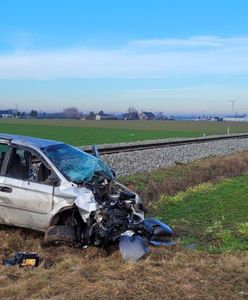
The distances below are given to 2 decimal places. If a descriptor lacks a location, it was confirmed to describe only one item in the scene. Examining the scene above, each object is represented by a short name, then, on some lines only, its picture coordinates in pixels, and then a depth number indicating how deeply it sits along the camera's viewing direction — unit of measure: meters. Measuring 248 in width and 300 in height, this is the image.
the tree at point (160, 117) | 186.30
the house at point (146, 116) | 176.38
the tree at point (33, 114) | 171.00
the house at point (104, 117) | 169.88
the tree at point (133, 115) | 175.00
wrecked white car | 7.40
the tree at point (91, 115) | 172.50
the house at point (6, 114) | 164.24
